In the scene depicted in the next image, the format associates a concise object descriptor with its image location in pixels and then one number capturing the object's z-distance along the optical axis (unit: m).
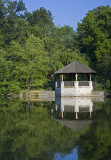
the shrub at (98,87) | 38.16
